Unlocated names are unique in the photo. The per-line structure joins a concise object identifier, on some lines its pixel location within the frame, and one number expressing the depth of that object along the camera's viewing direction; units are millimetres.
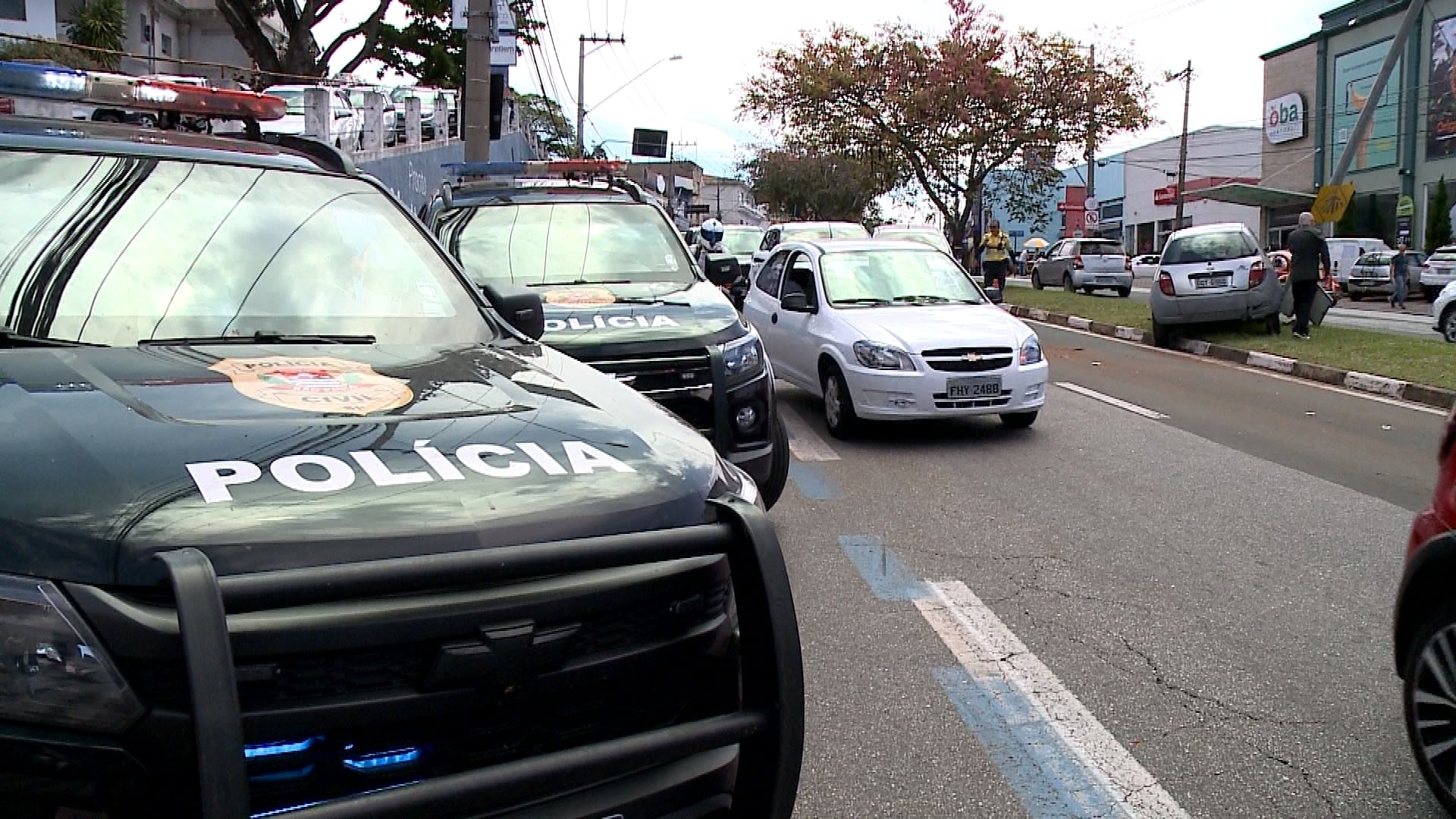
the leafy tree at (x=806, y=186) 70750
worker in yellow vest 23641
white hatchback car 9289
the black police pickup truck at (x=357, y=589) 1825
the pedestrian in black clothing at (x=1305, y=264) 16422
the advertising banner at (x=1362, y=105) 39812
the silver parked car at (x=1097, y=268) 33125
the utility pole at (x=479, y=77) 15625
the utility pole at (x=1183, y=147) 50312
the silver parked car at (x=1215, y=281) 16719
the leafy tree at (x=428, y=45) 35812
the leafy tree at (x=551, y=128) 57500
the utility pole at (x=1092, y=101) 31841
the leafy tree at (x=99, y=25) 35625
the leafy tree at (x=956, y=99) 31828
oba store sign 45219
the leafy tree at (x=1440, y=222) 35906
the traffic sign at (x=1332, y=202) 21484
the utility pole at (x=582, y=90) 45844
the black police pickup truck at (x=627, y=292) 6086
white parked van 32281
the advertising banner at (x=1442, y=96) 37188
